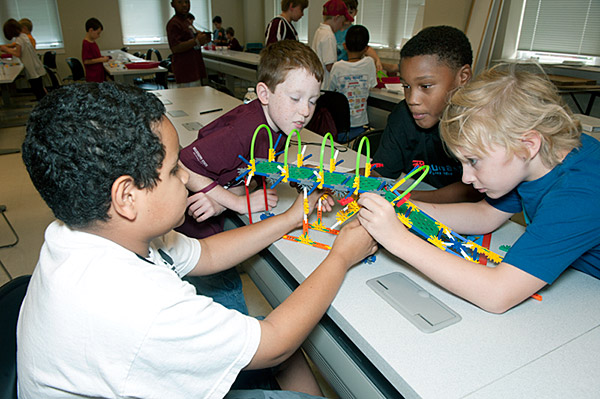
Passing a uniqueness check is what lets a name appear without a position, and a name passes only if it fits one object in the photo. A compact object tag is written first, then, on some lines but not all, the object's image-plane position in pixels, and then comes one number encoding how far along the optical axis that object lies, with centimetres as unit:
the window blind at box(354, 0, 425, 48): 629
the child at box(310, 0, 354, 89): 432
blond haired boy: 82
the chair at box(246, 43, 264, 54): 1002
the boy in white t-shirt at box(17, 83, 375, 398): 59
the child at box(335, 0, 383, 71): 491
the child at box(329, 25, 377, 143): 361
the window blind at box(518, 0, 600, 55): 416
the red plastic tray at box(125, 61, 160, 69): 548
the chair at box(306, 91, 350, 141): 321
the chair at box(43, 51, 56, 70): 749
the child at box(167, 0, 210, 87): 448
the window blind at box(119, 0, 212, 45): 973
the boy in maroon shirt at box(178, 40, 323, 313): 135
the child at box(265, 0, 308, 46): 448
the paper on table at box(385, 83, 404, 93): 365
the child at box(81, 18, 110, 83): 532
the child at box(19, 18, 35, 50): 640
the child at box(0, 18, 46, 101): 594
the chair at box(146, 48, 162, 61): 850
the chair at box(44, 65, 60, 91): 662
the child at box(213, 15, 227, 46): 855
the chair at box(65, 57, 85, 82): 655
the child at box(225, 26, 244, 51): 867
